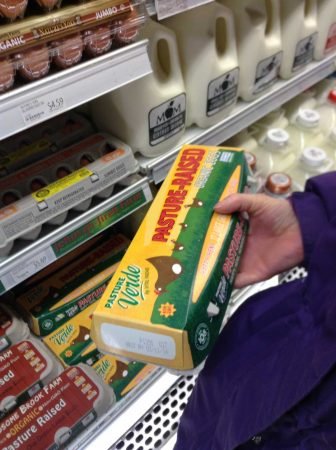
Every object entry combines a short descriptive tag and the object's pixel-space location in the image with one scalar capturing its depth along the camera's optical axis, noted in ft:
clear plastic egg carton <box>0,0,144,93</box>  2.34
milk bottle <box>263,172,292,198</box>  4.82
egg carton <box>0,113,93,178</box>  3.37
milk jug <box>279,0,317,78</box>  4.27
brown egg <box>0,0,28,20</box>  2.27
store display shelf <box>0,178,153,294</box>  2.89
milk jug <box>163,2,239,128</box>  3.47
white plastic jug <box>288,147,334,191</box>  5.12
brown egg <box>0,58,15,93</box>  2.31
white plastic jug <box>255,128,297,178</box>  5.13
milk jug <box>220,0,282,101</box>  3.89
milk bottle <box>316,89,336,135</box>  5.80
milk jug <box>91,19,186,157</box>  3.22
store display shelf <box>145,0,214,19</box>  2.75
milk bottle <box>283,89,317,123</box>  5.84
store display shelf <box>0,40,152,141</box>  2.32
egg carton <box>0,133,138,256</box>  2.85
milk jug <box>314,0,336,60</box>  4.61
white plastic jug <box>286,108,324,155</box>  5.49
